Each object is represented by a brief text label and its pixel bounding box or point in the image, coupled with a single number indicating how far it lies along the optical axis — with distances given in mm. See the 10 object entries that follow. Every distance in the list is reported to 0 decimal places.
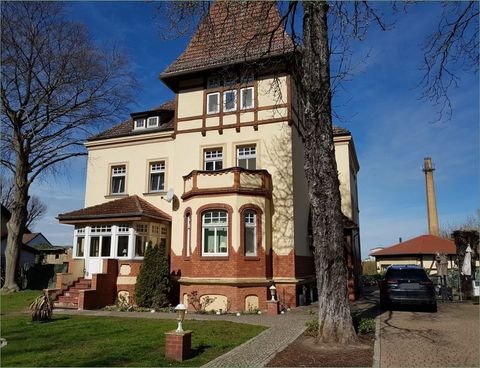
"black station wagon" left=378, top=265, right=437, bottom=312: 14820
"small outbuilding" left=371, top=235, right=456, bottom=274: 36875
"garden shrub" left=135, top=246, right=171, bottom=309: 16578
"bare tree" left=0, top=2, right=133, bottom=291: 22250
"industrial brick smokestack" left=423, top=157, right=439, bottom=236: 53719
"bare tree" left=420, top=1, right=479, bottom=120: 8030
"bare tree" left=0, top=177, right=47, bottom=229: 60750
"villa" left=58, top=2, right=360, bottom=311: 16797
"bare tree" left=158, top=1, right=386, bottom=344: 9234
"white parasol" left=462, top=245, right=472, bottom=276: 18906
